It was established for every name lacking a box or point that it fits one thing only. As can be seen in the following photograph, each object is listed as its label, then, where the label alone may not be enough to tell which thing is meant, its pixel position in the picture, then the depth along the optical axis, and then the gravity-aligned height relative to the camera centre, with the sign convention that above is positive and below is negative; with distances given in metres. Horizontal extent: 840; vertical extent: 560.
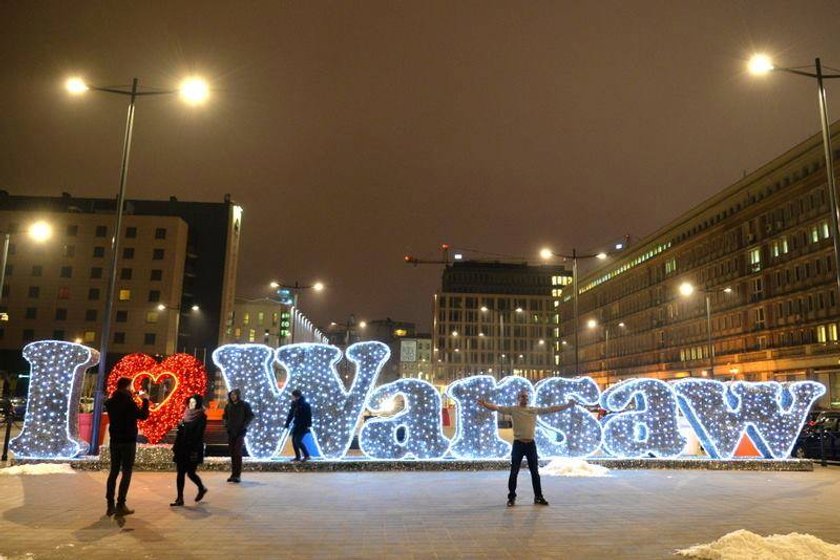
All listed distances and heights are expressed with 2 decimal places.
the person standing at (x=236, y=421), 13.41 -0.20
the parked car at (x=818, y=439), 20.67 -0.62
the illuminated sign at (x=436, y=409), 15.55 +0.13
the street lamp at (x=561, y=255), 30.38 +7.33
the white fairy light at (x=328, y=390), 15.97 +0.54
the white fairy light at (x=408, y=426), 15.98 -0.31
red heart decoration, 15.65 +0.74
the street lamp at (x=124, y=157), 15.70 +6.41
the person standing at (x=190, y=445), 10.81 -0.56
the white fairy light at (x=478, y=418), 16.50 -0.09
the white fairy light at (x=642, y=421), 16.83 -0.12
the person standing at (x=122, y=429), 9.84 -0.29
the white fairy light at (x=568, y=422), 16.72 -0.17
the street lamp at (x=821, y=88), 15.37 +7.93
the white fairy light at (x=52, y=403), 15.17 +0.14
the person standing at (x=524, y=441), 10.96 -0.44
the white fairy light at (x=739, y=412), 17.16 +0.15
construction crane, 72.26 +17.42
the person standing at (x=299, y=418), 15.10 -0.13
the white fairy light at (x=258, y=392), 15.62 +0.46
